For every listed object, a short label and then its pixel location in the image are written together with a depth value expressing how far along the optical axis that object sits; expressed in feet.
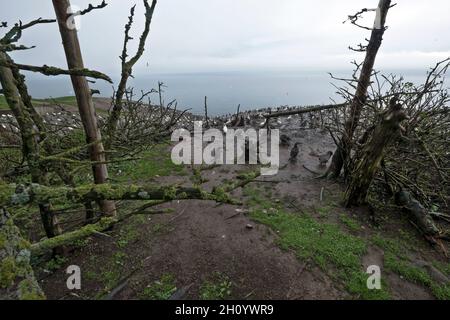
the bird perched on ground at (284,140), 39.32
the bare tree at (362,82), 21.66
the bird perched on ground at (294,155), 33.53
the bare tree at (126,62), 14.35
